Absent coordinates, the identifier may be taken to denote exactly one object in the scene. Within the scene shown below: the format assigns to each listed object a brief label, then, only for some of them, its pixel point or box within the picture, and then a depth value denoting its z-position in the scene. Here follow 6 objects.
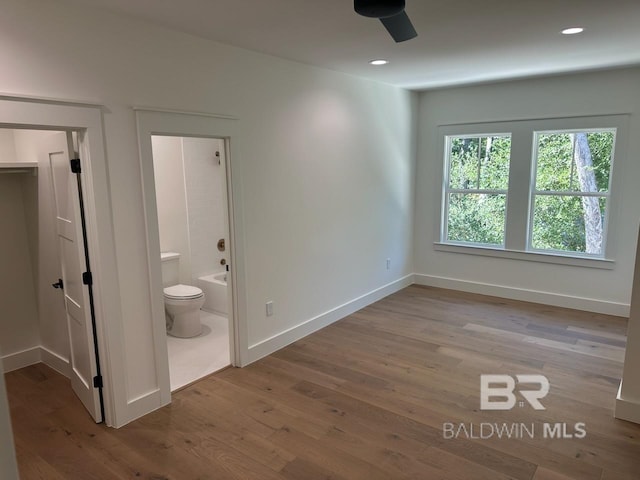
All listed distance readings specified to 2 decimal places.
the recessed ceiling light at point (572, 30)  3.01
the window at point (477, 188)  5.39
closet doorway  2.74
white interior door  2.70
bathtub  5.00
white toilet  4.31
